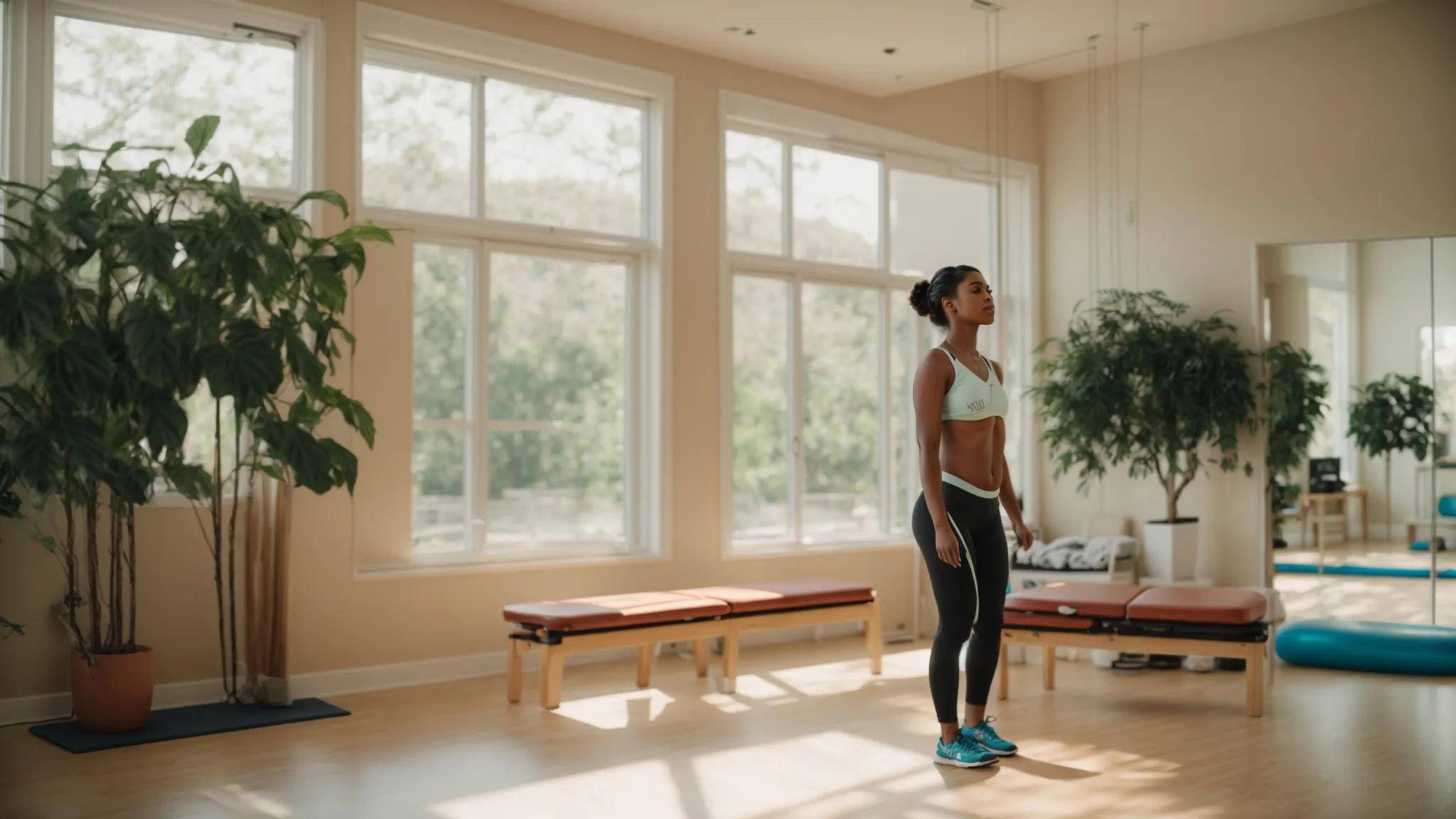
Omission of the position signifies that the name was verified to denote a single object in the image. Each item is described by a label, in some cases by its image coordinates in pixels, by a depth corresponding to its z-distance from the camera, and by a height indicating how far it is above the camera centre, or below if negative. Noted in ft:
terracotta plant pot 15.02 -2.78
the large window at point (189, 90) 16.43 +4.83
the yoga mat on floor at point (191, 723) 14.65 -3.26
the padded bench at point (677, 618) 16.58 -2.27
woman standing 13.33 -0.42
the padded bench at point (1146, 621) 16.20 -2.20
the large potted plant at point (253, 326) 14.60 +1.50
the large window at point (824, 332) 23.35 +2.27
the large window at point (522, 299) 19.52 +2.46
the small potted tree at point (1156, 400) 22.82 +0.91
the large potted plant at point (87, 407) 13.74 +0.52
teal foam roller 19.25 -2.98
